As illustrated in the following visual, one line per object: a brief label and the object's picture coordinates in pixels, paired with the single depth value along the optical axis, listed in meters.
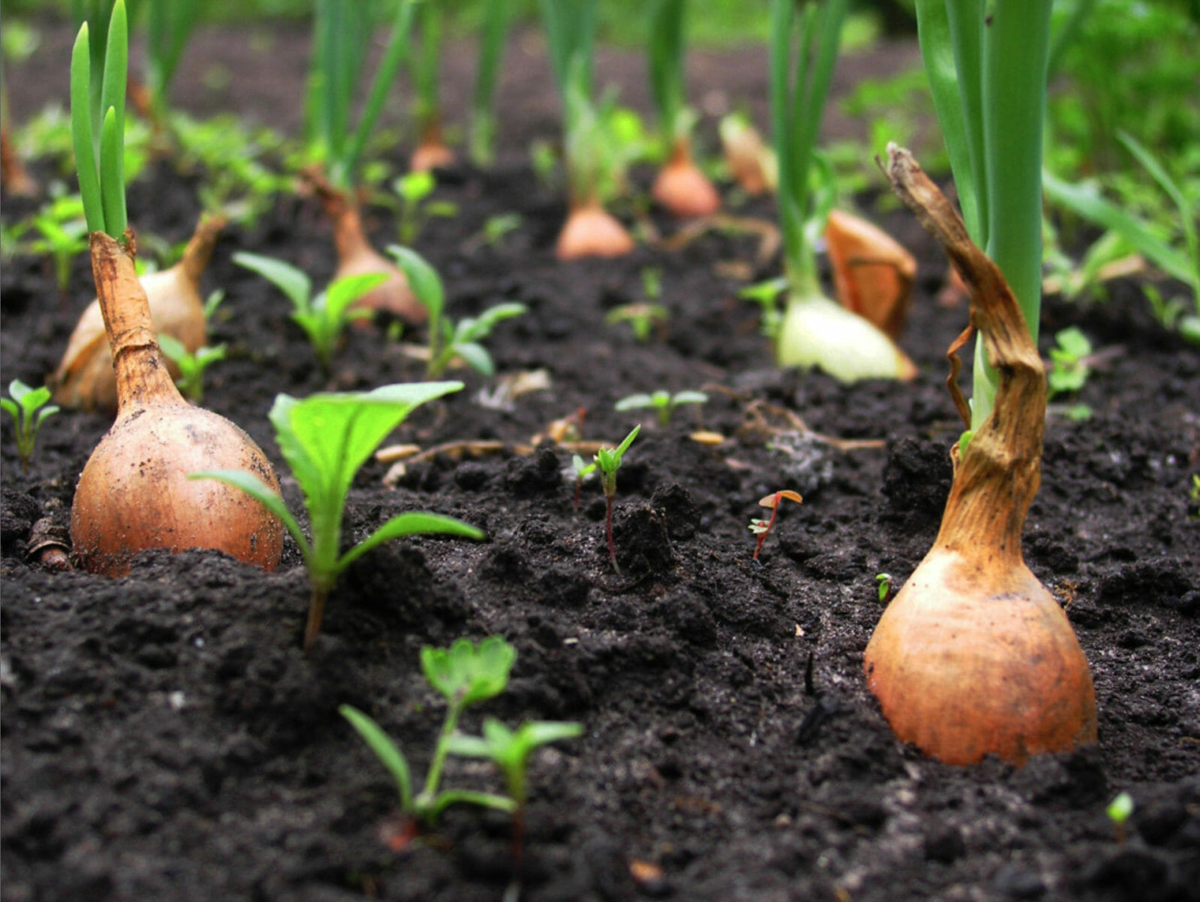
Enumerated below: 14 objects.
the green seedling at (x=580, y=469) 0.83
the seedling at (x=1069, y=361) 0.93
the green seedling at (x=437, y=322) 0.92
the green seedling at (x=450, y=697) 0.61
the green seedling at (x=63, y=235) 0.94
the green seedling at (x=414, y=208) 1.05
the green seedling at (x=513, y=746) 0.59
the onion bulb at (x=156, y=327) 0.92
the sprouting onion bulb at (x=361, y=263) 1.03
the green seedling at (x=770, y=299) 1.01
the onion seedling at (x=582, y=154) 1.16
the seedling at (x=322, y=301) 0.88
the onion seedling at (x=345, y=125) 1.03
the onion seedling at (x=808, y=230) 0.97
